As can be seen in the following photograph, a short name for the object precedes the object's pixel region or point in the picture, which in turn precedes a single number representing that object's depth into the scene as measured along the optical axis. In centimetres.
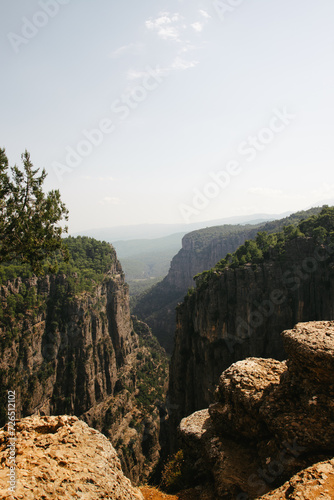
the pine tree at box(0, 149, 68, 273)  1480
